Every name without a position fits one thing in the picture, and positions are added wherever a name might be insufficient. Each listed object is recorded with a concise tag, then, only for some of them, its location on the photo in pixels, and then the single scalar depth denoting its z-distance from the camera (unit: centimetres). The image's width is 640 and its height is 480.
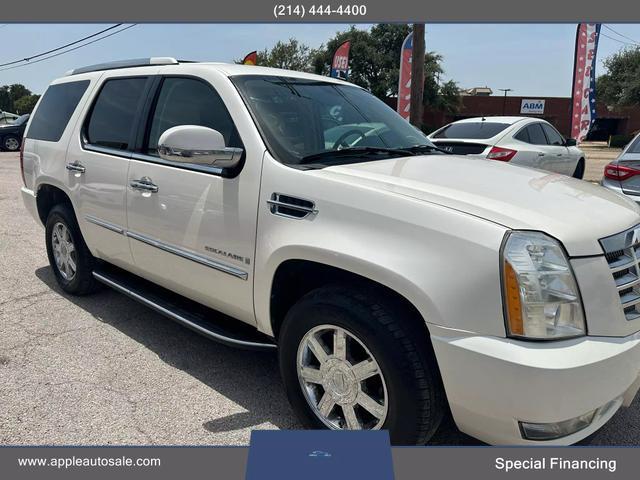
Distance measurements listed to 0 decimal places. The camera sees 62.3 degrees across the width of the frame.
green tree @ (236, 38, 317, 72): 4475
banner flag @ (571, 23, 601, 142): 1577
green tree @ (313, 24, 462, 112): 4703
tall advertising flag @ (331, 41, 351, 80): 1762
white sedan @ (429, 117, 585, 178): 834
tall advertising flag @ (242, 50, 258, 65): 1655
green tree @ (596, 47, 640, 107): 3923
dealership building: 4672
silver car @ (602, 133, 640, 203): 588
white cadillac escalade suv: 202
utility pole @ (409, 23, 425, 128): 1080
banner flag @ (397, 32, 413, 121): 1266
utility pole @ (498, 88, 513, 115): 4706
